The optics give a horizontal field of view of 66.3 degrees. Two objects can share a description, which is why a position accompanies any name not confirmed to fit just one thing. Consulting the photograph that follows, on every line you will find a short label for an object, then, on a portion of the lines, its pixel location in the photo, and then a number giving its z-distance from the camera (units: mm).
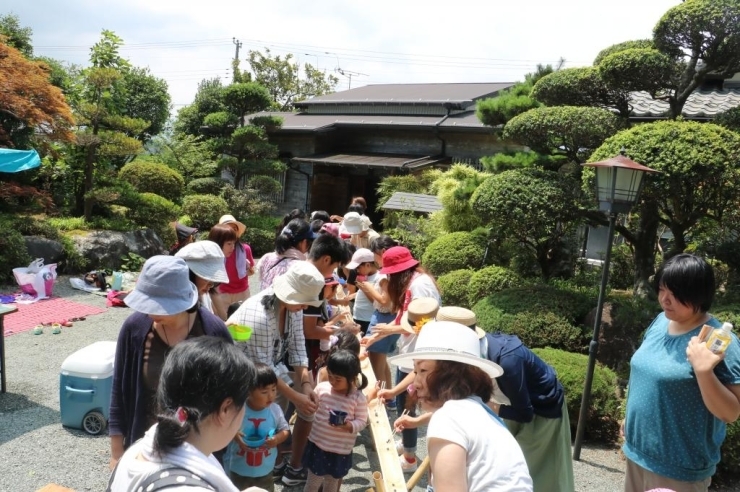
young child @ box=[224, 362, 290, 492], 3264
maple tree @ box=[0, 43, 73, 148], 10047
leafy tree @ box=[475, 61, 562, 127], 9719
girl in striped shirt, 3723
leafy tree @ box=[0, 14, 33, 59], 18672
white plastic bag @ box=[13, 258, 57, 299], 9242
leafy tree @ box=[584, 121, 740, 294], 5988
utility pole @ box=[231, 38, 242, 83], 32625
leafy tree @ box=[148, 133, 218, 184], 17062
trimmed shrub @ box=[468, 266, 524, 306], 7973
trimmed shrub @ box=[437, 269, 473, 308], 8484
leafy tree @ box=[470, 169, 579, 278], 7152
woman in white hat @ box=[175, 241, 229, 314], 3324
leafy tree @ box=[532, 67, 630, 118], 7793
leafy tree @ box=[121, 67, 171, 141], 24688
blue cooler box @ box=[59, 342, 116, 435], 4781
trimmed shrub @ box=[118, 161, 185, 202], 13977
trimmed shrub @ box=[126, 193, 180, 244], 12836
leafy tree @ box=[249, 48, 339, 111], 32844
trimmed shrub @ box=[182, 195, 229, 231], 14547
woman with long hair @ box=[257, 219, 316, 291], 4996
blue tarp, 9586
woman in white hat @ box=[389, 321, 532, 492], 1825
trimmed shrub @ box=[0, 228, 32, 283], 9766
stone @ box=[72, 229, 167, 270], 11125
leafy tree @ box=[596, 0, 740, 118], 6719
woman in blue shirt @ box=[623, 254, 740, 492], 2682
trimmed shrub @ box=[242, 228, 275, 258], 14773
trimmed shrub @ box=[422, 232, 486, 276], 9281
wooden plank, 3249
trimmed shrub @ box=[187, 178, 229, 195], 15816
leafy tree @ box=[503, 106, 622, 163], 7371
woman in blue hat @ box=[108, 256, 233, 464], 2576
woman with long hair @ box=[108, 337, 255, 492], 1507
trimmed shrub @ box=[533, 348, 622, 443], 5418
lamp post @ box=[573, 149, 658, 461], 5051
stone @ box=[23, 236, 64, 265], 10391
